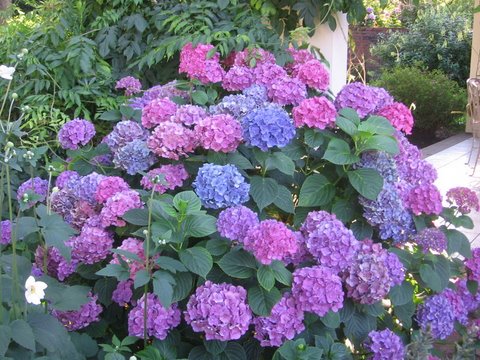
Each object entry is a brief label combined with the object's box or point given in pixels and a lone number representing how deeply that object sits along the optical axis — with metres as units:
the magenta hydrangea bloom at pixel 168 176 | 1.86
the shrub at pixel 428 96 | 8.43
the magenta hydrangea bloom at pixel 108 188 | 1.86
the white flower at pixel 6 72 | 1.38
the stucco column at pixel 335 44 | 3.22
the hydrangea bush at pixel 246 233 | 1.58
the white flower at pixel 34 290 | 1.27
